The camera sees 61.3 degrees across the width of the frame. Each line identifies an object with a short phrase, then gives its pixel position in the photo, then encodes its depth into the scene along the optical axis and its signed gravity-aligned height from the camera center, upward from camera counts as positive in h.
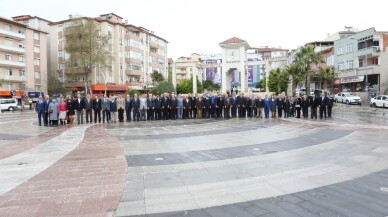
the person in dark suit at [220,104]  23.60 -0.51
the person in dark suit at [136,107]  22.05 -0.58
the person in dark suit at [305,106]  22.84 -0.75
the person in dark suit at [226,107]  23.48 -0.74
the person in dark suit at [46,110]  20.09 -0.61
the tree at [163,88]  69.00 +2.12
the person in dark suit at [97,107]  21.33 -0.51
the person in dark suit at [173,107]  22.81 -0.65
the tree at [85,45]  60.06 +10.15
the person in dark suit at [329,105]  23.14 -0.73
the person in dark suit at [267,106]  23.19 -0.71
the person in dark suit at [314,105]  22.44 -0.68
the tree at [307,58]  43.91 +5.10
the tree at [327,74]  54.66 +3.51
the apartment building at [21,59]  59.66 +8.16
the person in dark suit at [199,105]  23.27 -0.55
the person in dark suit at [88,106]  20.89 -0.43
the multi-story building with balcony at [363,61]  51.94 +5.69
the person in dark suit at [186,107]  23.04 -0.68
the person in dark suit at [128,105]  22.06 -0.44
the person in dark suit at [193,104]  23.36 -0.47
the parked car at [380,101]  36.50 -0.81
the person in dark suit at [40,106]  19.92 -0.37
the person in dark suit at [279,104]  23.34 -0.59
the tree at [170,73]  110.96 +8.89
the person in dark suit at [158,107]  22.47 -0.62
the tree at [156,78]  78.62 +4.89
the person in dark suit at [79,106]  20.42 -0.42
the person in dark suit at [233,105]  23.58 -0.61
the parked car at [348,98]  44.12 -0.51
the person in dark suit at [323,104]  22.73 -0.63
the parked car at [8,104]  48.25 -0.56
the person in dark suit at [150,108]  22.34 -0.68
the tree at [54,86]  63.12 +2.69
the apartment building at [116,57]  70.38 +9.61
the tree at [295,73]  47.16 +3.34
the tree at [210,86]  98.25 +3.41
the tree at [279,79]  58.84 +3.19
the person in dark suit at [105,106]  21.44 -0.46
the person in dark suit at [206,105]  23.40 -0.57
